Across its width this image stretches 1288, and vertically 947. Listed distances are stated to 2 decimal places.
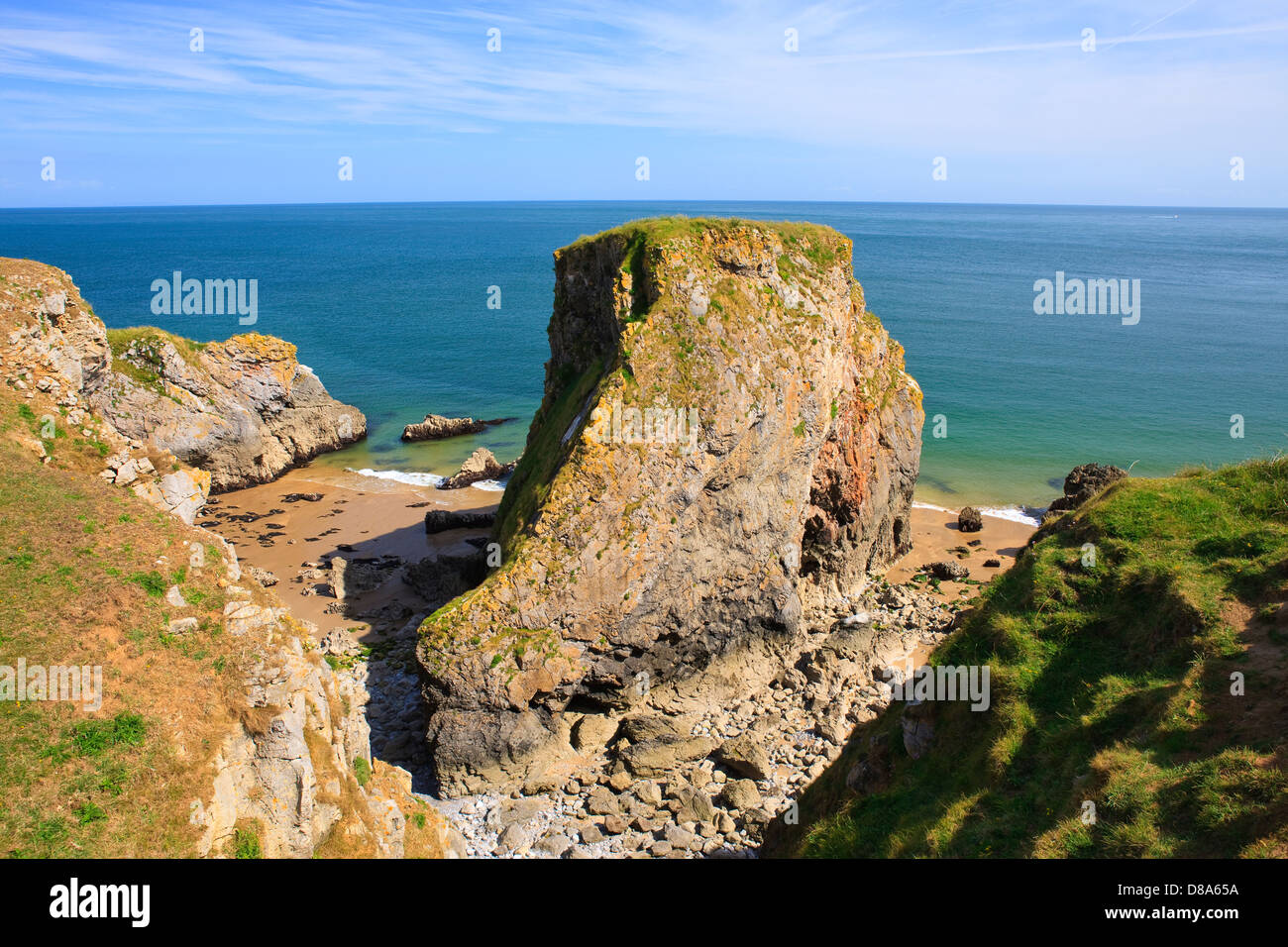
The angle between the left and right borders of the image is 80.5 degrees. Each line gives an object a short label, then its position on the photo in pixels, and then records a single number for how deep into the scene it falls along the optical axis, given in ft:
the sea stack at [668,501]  68.59
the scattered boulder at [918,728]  47.67
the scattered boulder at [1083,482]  115.55
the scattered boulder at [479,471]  142.51
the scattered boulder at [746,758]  66.85
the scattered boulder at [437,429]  171.22
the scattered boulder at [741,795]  63.21
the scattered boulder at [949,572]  104.83
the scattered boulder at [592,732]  70.85
